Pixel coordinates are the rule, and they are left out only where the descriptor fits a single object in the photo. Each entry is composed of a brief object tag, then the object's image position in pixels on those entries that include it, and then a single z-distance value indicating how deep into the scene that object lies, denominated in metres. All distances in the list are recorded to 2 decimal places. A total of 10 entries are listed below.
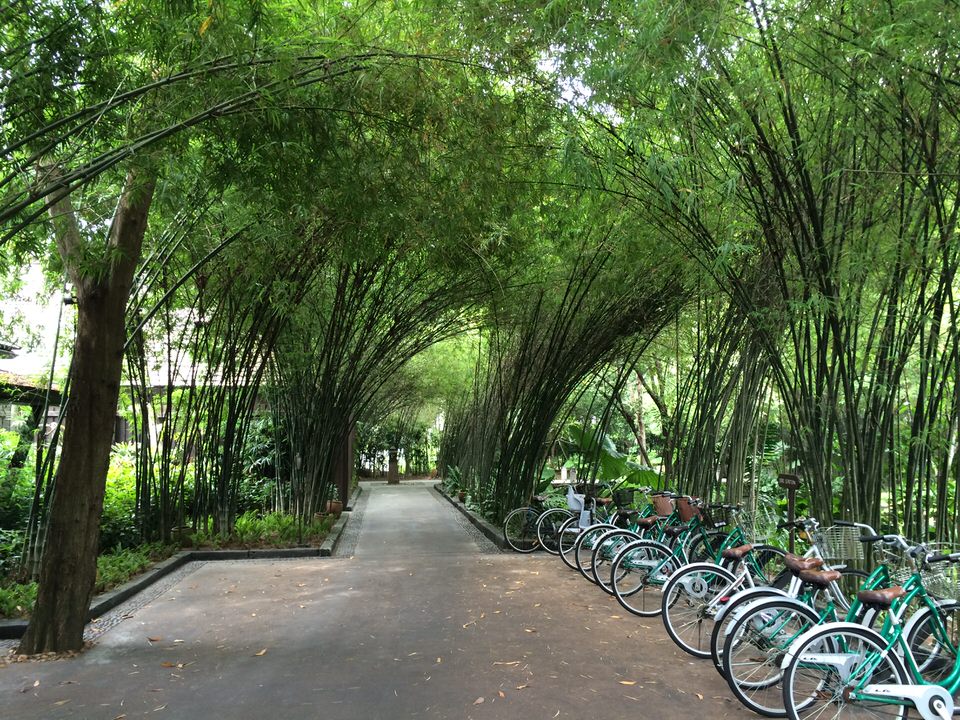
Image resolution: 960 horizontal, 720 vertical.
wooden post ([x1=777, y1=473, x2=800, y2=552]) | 3.75
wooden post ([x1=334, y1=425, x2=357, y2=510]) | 10.98
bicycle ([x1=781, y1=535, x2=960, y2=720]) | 2.27
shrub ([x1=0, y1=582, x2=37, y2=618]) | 3.96
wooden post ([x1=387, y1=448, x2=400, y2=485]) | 19.62
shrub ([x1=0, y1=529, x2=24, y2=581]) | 4.60
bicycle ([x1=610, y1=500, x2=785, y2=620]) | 4.03
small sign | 3.74
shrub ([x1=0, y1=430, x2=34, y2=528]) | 5.32
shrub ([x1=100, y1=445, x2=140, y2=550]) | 5.86
